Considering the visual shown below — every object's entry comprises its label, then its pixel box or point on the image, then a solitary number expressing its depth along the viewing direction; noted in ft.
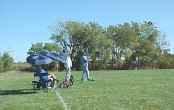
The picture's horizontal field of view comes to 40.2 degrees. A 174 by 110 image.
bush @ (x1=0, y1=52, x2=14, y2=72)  132.33
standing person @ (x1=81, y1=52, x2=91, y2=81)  50.04
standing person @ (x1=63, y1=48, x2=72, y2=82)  37.86
